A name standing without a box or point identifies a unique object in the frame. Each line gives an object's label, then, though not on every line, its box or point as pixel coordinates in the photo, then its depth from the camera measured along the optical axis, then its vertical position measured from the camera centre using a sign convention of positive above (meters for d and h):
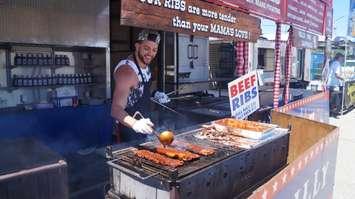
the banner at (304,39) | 6.91 +0.71
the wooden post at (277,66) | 5.98 +0.08
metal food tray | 3.13 -0.59
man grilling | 2.86 -0.15
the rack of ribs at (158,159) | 2.30 -0.62
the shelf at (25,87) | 5.44 -0.30
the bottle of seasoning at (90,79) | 6.62 -0.19
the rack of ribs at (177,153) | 2.44 -0.62
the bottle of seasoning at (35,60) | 5.70 +0.15
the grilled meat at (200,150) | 2.59 -0.63
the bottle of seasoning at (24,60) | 5.55 +0.15
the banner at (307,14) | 5.99 +1.12
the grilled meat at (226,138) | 2.97 -0.63
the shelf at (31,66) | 5.49 +0.05
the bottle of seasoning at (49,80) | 5.89 -0.19
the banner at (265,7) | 4.29 +0.89
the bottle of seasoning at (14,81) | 5.45 -0.20
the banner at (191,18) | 2.64 +0.51
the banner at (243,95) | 4.53 -0.33
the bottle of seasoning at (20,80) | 5.49 -0.18
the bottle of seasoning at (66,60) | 6.23 +0.17
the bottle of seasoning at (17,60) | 5.49 +0.14
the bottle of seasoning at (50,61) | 5.94 +0.14
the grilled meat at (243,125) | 3.33 -0.56
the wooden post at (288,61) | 6.78 +0.21
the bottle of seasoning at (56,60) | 6.06 +0.16
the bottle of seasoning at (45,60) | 5.86 +0.16
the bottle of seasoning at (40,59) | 5.79 +0.17
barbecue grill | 2.15 -0.73
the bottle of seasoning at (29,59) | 5.62 +0.17
